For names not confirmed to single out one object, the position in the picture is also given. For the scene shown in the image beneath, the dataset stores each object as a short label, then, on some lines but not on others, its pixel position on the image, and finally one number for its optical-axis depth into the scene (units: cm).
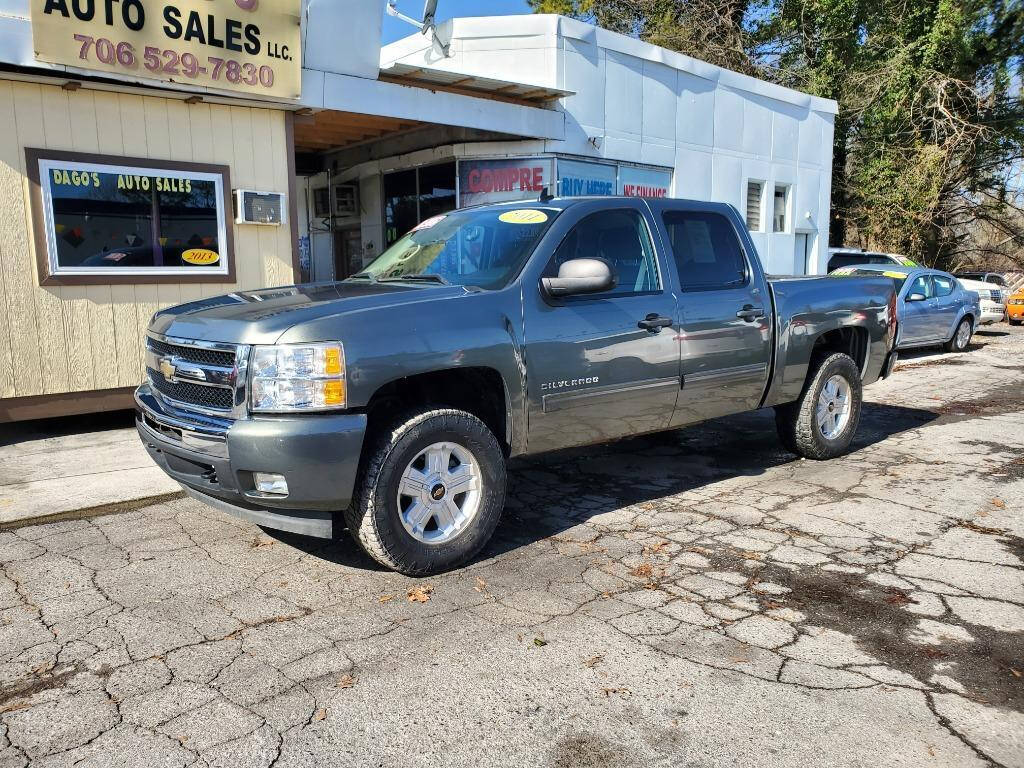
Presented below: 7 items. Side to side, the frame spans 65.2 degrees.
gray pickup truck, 379
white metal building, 1264
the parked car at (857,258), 2023
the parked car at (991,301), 1895
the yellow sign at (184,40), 718
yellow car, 2244
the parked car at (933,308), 1421
